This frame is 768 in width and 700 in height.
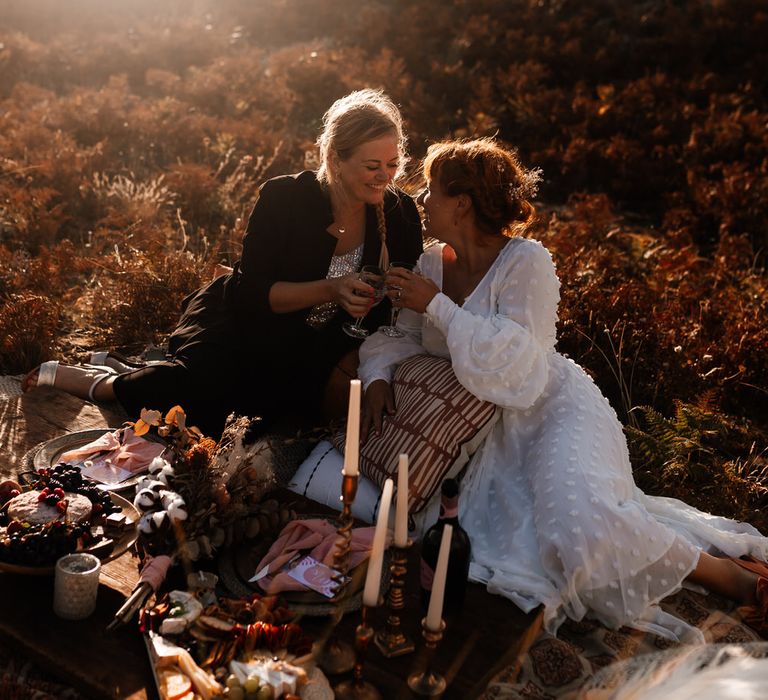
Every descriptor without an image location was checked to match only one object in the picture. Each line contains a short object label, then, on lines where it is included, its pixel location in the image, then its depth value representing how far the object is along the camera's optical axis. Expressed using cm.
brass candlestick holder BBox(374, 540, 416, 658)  198
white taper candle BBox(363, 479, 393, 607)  171
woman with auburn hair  286
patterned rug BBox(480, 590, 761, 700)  255
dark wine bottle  243
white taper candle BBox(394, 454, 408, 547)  180
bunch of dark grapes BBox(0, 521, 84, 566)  239
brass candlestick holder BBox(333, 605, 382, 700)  204
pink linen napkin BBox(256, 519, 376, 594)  251
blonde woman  374
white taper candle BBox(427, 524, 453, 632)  173
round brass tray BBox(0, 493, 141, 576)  238
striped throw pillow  312
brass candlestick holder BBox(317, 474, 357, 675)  199
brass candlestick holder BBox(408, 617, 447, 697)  210
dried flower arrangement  252
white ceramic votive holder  229
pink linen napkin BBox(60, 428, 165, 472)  306
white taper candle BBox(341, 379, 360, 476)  182
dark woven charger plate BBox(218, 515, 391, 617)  243
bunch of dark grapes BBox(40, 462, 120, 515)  267
